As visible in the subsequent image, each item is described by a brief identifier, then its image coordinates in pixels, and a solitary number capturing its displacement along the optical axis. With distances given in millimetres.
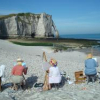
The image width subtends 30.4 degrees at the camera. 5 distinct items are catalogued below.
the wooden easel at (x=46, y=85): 8655
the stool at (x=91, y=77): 9391
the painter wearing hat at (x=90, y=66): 9125
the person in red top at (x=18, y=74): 8375
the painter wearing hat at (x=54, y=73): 8555
